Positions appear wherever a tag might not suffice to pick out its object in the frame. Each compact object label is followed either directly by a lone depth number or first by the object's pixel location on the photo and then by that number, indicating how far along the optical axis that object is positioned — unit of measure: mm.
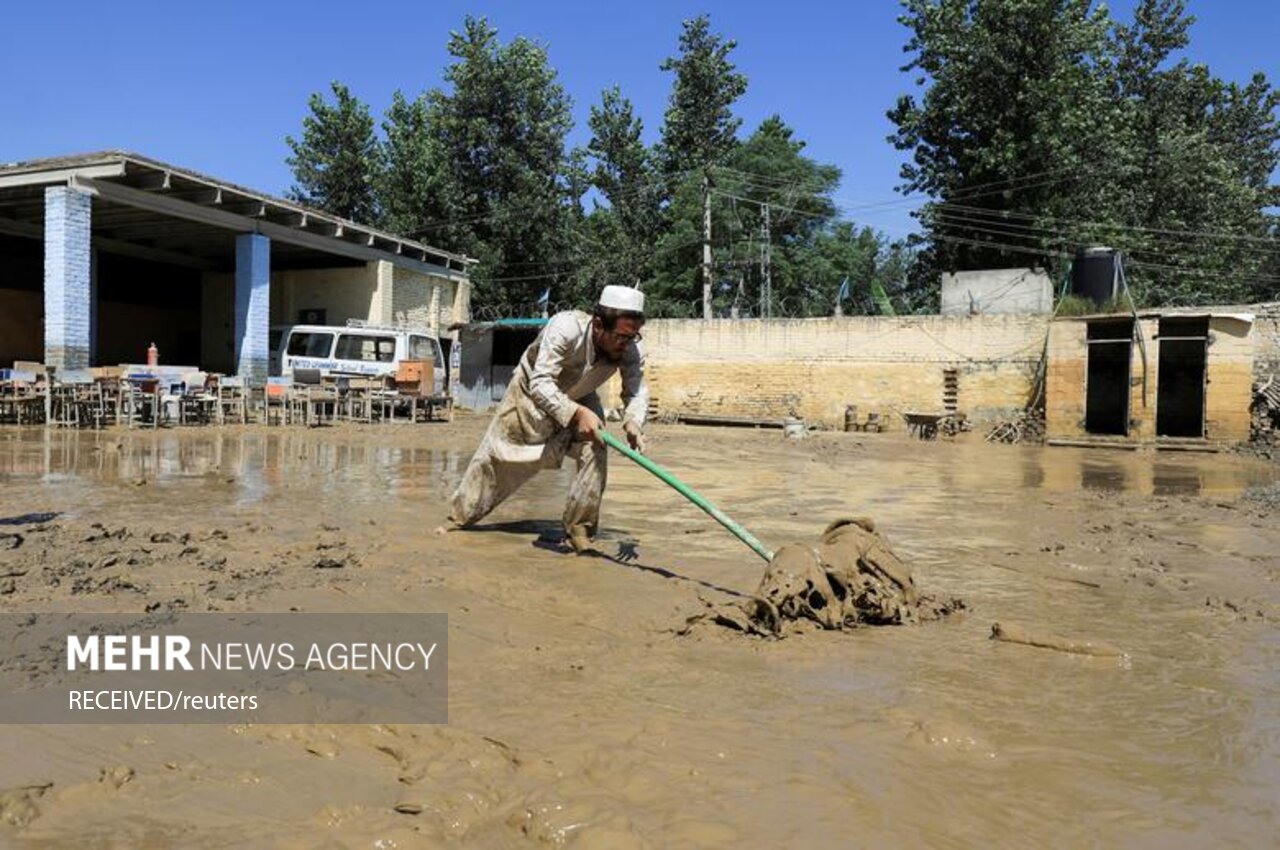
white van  17953
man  5293
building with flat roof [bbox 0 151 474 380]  14797
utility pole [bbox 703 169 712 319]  29516
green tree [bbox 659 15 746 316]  32312
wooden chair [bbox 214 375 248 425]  15688
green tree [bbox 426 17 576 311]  29844
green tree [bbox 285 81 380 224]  30578
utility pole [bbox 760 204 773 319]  29484
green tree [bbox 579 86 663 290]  32531
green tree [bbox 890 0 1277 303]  24375
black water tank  18703
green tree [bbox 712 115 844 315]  32000
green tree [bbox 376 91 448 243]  28969
